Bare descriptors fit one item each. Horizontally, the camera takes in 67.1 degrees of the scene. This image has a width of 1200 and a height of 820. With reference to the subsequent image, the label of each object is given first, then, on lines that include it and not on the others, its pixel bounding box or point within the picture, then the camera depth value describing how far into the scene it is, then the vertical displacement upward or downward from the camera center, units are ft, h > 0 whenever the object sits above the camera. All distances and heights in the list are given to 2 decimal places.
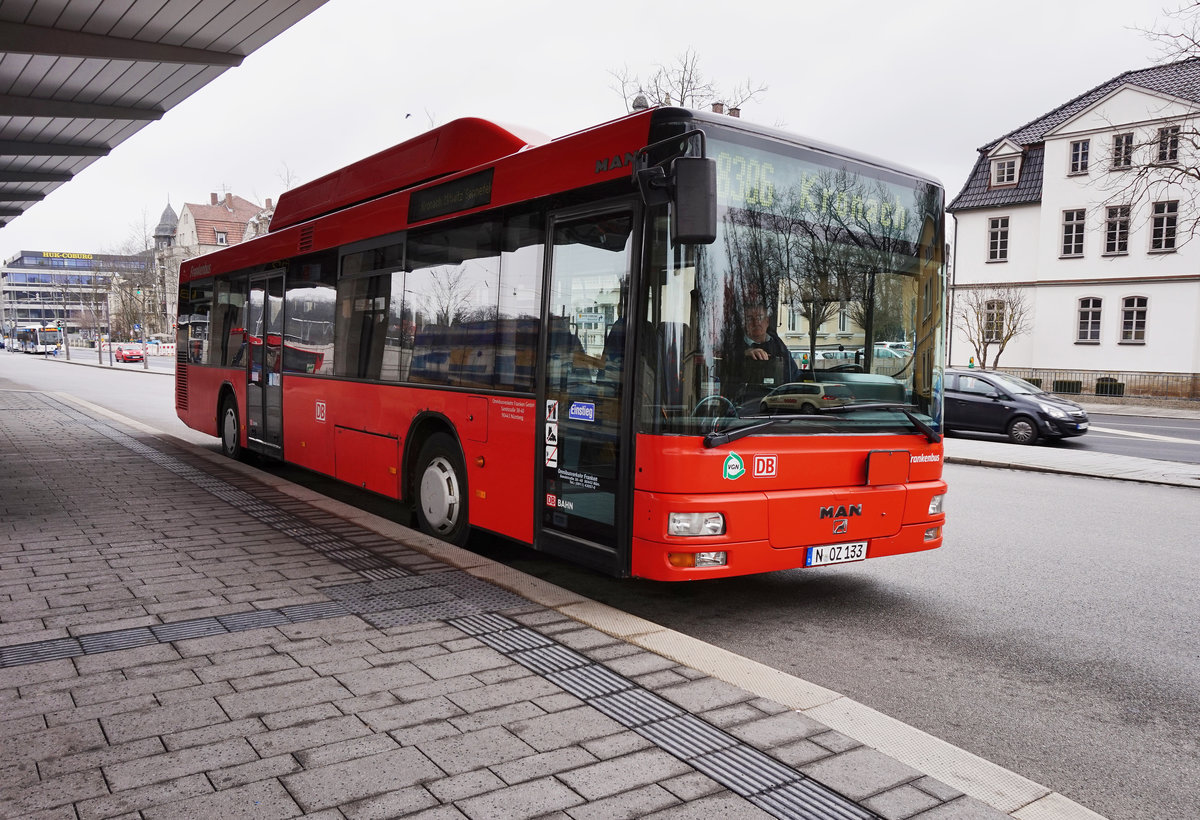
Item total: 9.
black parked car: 59.93 -3.36
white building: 116.88 +15.64
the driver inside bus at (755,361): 16.71 -0.13
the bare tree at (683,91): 88.00 +25.63
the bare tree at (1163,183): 109.70 +23.52
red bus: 16.49 +0.11
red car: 221.46 -3.30
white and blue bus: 317.11 -0.58
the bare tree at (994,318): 127.65 +5.95
